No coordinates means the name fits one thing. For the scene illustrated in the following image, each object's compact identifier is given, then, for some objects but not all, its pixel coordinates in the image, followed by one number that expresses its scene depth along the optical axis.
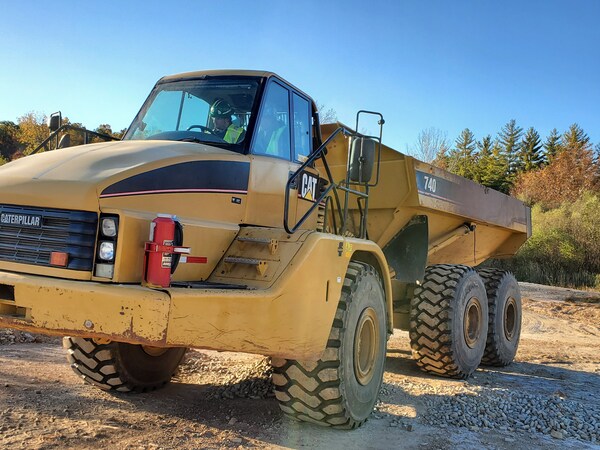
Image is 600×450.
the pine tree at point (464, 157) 63.65
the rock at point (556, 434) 4.56
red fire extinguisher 3.25
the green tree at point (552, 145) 69.31
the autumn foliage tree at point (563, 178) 42.28
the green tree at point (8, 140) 52.41
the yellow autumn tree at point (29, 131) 46.91
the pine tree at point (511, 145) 72.50
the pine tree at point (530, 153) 70.31
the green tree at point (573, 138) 62.33
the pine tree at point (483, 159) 67.62
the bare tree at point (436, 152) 40.16
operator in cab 4.36
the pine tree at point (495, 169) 64.38
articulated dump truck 3.31
